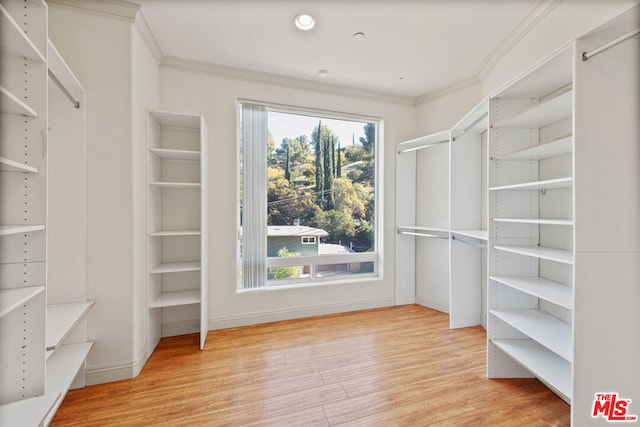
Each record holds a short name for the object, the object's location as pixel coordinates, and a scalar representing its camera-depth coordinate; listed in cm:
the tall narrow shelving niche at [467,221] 281
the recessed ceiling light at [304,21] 203
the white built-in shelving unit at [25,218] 113
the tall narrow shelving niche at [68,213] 179
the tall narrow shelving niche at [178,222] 233
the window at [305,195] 290
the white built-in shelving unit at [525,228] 173
